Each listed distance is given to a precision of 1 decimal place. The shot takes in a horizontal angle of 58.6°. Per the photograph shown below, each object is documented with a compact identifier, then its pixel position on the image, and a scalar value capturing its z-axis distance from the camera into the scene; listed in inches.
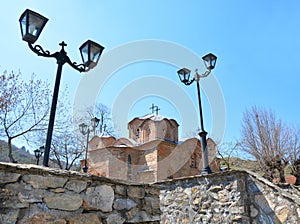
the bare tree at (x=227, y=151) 605.3
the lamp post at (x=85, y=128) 433.1
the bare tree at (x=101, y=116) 733.9
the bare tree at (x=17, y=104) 414.4
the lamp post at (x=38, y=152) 475.3
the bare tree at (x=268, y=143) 437.6
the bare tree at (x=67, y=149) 585.9
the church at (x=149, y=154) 677.9
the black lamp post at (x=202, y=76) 211.2
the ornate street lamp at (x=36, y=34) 140.3
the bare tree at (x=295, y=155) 431.0
